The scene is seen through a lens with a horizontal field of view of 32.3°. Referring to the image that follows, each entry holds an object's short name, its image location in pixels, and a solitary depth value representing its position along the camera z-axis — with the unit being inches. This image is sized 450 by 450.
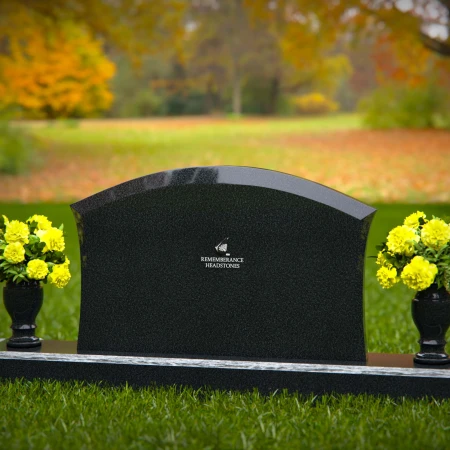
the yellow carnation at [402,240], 166.2
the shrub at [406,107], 973.8
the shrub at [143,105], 1037.0
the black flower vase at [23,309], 181.6
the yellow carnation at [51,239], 182.4
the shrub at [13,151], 711.7
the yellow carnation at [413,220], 174.6
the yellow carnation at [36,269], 178.1
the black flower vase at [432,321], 163.6
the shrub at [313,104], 1056.8
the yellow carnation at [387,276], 169.9
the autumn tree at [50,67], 830.5
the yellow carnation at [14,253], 177.3
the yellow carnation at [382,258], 172.8
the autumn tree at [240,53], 956.6
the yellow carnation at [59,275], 181.9
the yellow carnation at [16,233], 179.9
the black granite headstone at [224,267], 168.2
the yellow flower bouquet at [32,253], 178.2
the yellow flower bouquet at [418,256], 161.0
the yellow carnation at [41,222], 186.9
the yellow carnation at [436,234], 164.9
